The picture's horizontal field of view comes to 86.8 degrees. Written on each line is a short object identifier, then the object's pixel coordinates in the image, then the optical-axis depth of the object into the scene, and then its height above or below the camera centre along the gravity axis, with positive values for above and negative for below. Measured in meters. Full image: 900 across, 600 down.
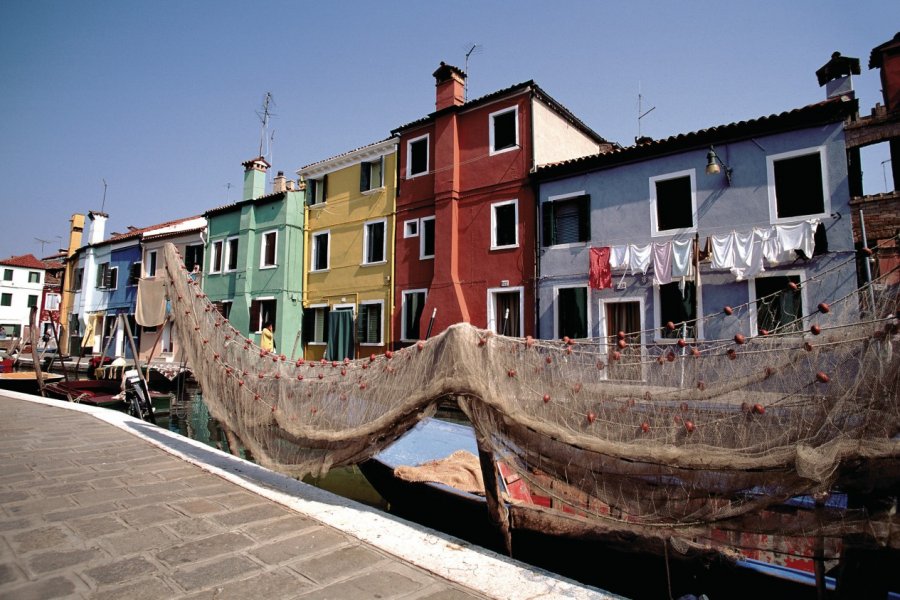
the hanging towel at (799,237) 11.29 +2.53
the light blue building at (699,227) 11.35 +3.17
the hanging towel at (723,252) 12.21 +2.32
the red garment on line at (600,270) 14.37 +2.17
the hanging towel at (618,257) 13.98 +2.49
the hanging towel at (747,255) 11.85 +2.17
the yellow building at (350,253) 20.62 +4.05
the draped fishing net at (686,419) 2.86 -0.57
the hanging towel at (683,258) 12.80 +2.25
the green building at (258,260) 23.10 +4.12
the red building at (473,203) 16.72 +5.21
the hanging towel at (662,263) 13.13 +2.16
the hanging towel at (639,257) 13.48 +2.41
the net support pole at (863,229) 10.83 +2.58
